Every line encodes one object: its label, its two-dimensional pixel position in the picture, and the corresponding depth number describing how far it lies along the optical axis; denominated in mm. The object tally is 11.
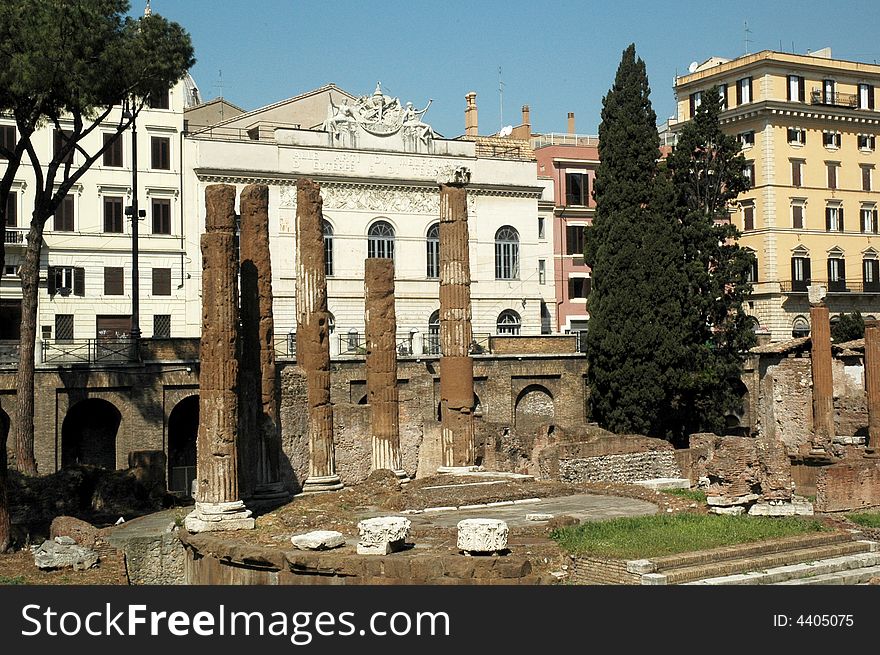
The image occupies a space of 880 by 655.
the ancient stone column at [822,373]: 37250
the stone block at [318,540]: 17281
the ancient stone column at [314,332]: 24219
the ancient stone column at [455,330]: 26984
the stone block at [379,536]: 16844
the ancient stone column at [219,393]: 20000
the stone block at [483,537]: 16312
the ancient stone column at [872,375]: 34000
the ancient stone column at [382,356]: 25953
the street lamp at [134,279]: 33044
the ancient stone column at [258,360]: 23172
